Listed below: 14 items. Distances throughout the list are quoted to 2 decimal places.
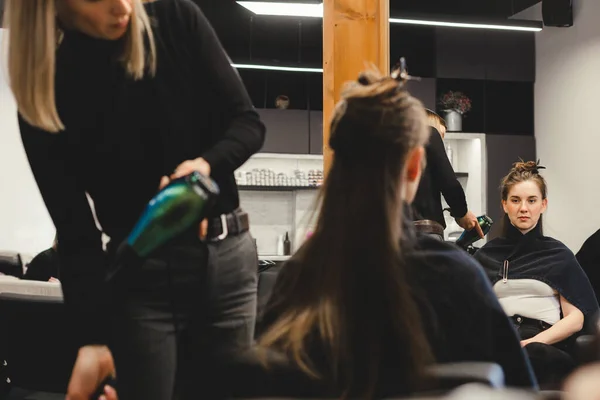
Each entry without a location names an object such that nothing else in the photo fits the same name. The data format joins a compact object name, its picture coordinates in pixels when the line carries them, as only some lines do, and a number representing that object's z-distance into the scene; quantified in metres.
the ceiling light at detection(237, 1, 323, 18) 5.17
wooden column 2.52
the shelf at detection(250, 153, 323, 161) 7.24
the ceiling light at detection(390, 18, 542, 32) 5.79
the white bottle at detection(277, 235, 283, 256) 7.33
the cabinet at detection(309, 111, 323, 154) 7.24
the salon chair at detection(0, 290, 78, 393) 2.99
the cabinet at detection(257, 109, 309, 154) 7.25
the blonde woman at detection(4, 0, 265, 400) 1.28
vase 7.26
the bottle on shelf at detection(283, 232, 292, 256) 7.32
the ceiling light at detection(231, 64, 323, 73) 6.79
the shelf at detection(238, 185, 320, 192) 7.30
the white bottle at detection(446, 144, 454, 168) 7.33
